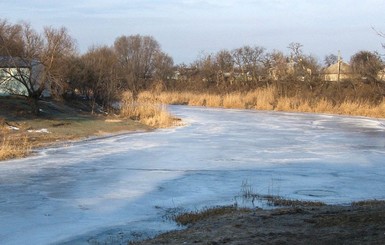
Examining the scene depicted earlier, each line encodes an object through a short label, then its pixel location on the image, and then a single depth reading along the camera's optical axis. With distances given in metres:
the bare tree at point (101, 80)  29.41
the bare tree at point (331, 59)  79.62
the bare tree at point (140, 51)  68.06
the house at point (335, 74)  46.55
